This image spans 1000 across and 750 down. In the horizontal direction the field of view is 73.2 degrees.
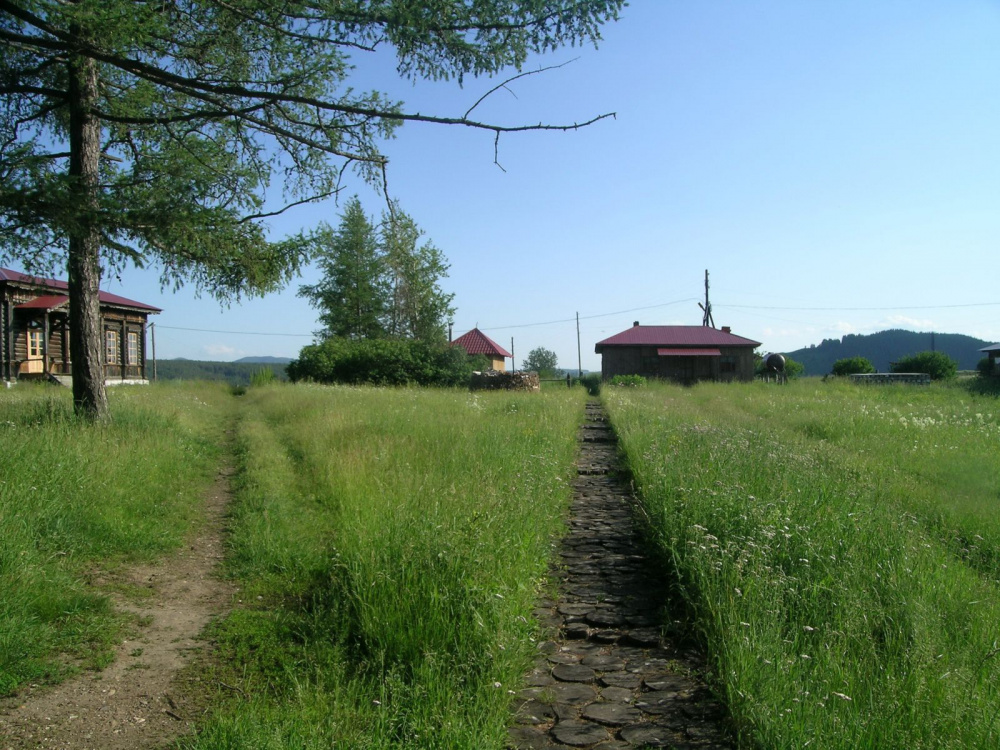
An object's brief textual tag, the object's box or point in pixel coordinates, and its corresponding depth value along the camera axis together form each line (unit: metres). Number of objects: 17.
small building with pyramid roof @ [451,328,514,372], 62.44
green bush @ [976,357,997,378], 44.18
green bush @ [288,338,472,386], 29.89
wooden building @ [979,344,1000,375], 45.20
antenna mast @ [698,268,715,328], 58.50
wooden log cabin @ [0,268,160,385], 25.61
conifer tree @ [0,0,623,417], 6.21
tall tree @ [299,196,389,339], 46.78
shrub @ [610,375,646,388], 34.50
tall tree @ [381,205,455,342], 45.62
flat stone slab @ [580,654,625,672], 3.99
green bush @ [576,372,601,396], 36.88
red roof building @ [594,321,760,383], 43.94
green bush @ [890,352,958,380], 47.91
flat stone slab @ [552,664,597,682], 3.87
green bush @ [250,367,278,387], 28.23
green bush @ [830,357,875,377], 50.62
